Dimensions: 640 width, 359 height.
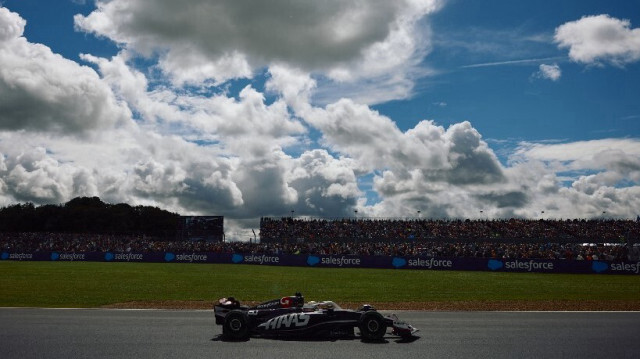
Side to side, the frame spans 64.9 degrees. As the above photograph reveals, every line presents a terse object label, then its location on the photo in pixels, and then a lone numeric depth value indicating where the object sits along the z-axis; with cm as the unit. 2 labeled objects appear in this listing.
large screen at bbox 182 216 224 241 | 7569
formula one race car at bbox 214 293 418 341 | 1012
